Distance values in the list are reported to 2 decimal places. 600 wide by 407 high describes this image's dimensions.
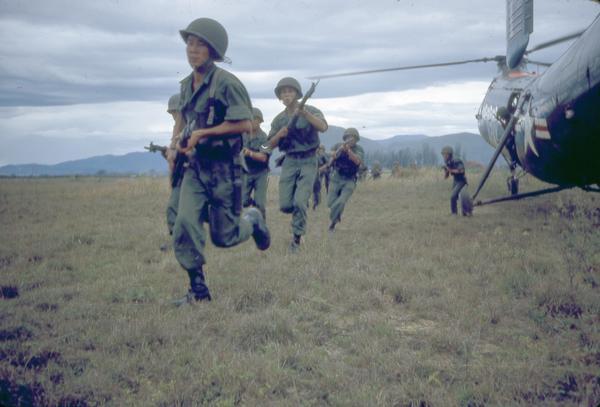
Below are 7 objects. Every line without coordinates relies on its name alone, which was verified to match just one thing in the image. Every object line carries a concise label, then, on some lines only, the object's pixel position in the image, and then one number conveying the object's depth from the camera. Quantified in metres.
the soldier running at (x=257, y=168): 8.69
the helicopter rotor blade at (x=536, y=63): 11.52
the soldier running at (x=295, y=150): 7.81
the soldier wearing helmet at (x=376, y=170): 27.42
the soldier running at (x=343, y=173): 9.82
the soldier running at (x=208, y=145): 4.58
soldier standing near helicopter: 12.05
